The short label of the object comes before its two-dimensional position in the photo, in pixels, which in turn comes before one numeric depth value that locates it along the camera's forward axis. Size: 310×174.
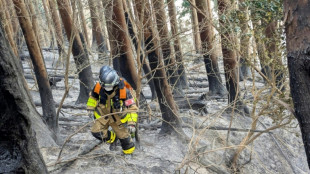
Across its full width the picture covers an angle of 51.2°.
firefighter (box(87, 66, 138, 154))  5.43
